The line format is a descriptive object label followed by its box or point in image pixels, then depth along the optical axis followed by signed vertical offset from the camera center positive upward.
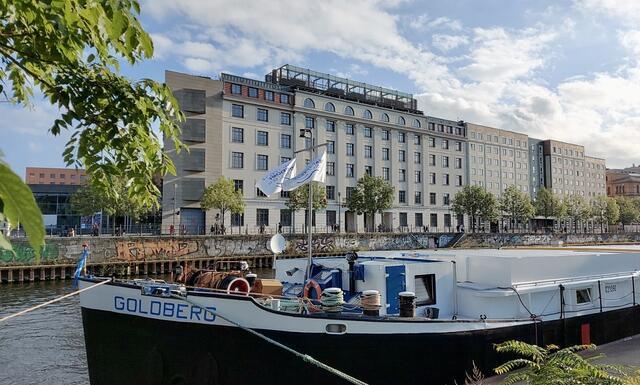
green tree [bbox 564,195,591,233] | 95.38 +2.82
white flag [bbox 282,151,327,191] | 10.73 +1.17
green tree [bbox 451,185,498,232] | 71.06 +3.23
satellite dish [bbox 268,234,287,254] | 11.60 -0.44
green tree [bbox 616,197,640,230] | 102.94 +2.51
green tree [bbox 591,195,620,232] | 97.81 +2.43
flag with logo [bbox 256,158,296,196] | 10.90 +1.15
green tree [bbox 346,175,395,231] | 60.06 +3.63
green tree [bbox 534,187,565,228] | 89.62 +3.60
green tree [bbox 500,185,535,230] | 80.44 +3.28
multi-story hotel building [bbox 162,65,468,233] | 54.62 +11.12
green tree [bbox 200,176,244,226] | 50.16 +3.04
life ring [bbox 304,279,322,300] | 10.73 -1.42
